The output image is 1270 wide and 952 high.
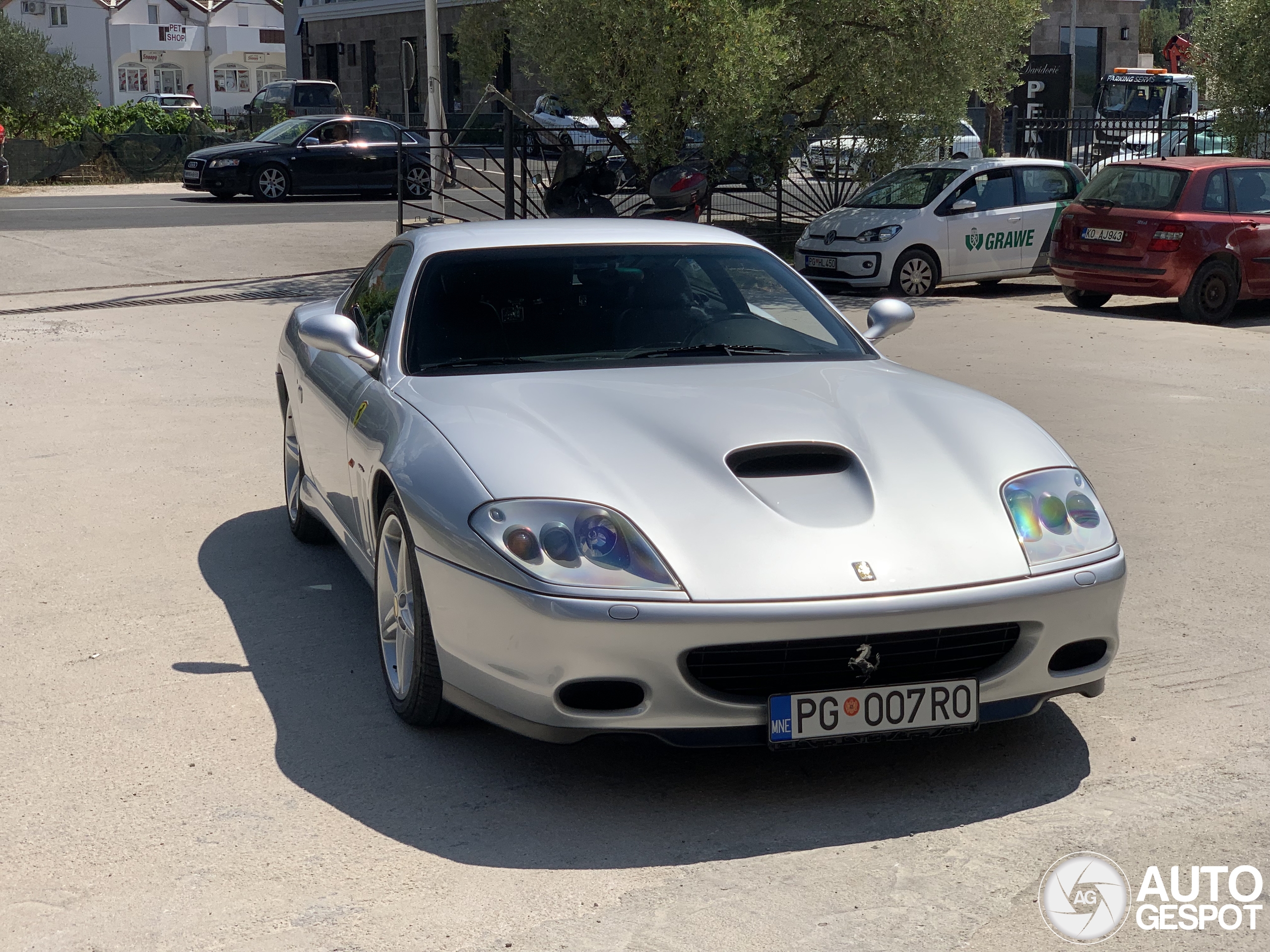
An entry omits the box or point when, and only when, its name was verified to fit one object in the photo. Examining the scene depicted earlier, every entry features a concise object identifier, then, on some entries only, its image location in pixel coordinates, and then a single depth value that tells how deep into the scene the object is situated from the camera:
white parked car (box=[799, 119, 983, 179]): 19.31
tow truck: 42.84
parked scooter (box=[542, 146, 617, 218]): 18.16
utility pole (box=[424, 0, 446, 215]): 21.08
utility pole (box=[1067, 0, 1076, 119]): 55.24
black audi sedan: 27.78
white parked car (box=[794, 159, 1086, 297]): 16.31
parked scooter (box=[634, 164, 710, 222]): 16.88
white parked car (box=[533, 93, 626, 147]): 38.34
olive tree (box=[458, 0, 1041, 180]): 16.88
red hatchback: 14.45
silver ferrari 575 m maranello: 3.58
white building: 81.81
